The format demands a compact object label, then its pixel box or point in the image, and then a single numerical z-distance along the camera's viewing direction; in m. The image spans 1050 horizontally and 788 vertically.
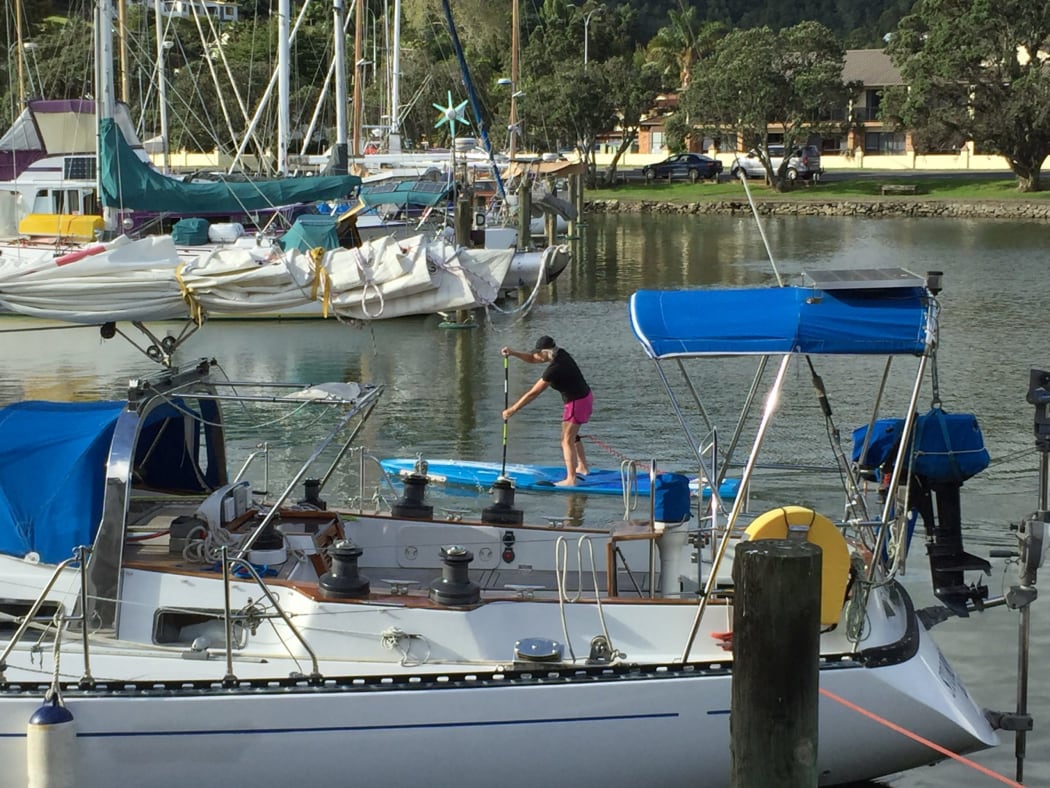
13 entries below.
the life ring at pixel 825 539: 9.40
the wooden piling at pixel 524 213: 41.12
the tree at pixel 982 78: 64.12
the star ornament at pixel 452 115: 51.78
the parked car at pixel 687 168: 77.62
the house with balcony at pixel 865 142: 80.25
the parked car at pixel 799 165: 74.44
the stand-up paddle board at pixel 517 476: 17.39
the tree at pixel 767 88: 70.62
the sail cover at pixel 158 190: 27.25
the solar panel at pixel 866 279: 9.66
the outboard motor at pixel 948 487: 10.62
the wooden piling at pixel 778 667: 7.79
